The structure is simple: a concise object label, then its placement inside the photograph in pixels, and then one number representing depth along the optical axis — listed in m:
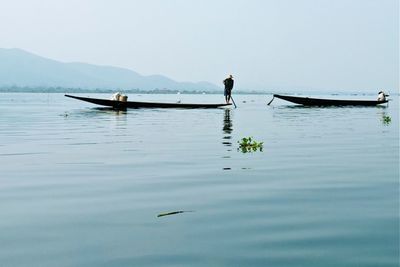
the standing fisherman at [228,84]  41.66
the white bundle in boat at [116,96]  39.56
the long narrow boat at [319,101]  50.11
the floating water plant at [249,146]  14.65
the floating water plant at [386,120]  27.68
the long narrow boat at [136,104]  38.75
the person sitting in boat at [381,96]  50.22
